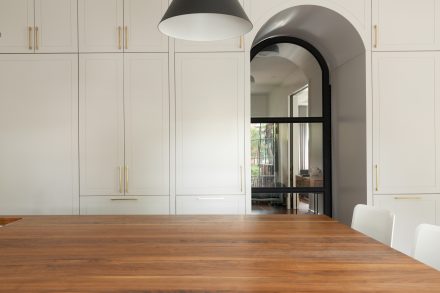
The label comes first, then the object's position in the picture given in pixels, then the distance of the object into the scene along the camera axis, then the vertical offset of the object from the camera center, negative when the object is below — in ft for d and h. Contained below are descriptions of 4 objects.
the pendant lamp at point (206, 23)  6.02 +2.17
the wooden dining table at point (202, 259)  3.79 -1.34
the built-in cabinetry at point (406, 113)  10.61 +0.93
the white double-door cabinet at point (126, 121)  10.78 +0.75
